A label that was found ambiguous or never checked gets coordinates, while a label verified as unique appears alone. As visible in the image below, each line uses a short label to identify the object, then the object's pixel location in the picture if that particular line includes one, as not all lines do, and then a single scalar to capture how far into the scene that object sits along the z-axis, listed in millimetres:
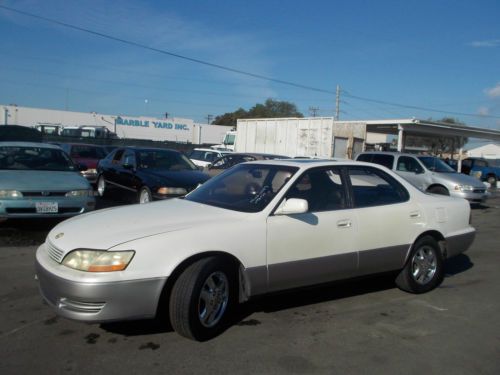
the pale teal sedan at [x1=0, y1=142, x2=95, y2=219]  7262
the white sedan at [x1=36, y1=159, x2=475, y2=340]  3566
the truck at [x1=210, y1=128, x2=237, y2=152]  30969
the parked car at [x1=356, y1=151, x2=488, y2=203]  13867
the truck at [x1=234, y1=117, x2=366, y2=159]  20516
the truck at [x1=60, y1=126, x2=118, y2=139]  33719
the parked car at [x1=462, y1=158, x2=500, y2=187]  27641
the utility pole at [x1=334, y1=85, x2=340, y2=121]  49312
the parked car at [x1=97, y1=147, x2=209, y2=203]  9625
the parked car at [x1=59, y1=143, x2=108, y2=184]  16044
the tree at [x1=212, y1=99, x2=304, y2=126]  85688
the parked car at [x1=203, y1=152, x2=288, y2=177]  14234
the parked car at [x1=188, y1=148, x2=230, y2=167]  20844
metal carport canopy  21844
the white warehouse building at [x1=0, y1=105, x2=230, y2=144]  46469
